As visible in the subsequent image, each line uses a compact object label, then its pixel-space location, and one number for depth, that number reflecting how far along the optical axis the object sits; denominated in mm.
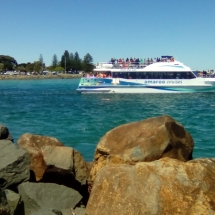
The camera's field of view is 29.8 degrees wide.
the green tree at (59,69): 133088
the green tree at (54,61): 141750
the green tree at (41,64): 137175
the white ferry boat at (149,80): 39188
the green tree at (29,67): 136375
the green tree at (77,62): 131250
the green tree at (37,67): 135375
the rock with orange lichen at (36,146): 5586
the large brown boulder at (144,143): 5047
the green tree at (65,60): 129050
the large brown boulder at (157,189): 3650
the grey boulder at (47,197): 4387
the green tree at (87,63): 121500
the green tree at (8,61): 126750
